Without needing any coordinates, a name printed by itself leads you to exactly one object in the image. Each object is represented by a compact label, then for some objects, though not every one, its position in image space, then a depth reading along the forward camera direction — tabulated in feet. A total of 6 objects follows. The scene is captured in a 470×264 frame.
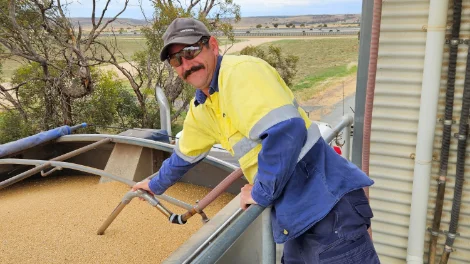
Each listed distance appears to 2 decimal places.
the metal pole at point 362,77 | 10.01
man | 5.18
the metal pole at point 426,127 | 8.94
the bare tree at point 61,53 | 42.68
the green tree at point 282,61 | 58.54
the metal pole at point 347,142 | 9.68
